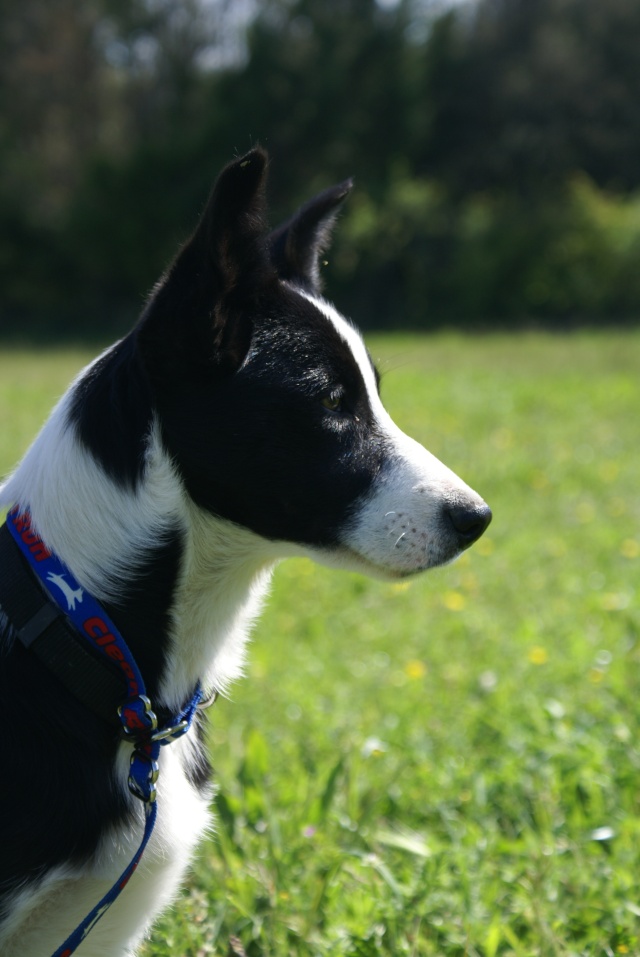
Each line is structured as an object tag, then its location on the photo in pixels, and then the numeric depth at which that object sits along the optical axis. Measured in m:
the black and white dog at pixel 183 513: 1.61
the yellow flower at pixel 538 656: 3.49
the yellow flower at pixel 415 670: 3.46
